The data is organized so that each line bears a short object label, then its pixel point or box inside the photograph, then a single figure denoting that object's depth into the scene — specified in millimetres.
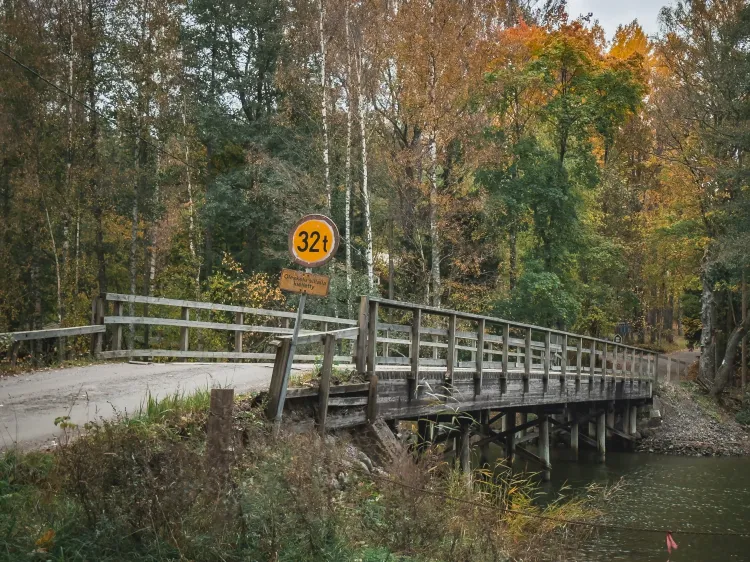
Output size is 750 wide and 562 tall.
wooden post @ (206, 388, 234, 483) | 5980
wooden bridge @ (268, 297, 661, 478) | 9652
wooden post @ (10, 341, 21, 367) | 12566
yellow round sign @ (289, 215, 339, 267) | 7734
